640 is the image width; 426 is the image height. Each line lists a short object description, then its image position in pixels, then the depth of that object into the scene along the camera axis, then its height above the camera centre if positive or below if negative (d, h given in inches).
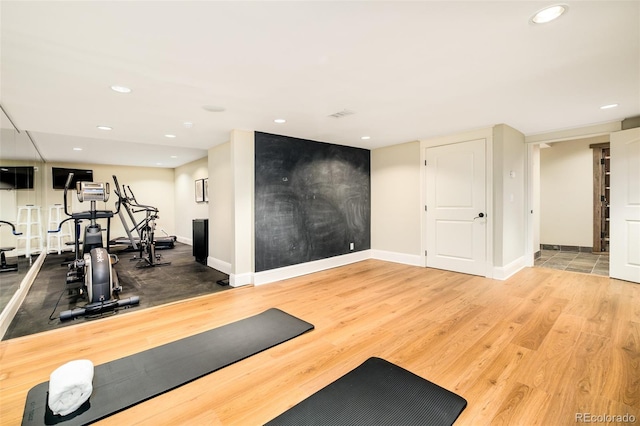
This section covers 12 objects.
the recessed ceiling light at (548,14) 62.8 +45.0
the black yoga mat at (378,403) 61.3 -46.0
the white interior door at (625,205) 147.8 +1.0
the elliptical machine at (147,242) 212.0 -26.2
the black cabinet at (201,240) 219.5 -23.7
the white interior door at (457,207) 172.7 +0.6
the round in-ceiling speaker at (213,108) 121.0 +44.8
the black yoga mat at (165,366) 65.1 -45.6
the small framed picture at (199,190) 278.4 +19.7
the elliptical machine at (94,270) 122.5 -27.6
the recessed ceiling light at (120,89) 99.4 +43.9
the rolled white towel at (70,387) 61.9 -39.7
